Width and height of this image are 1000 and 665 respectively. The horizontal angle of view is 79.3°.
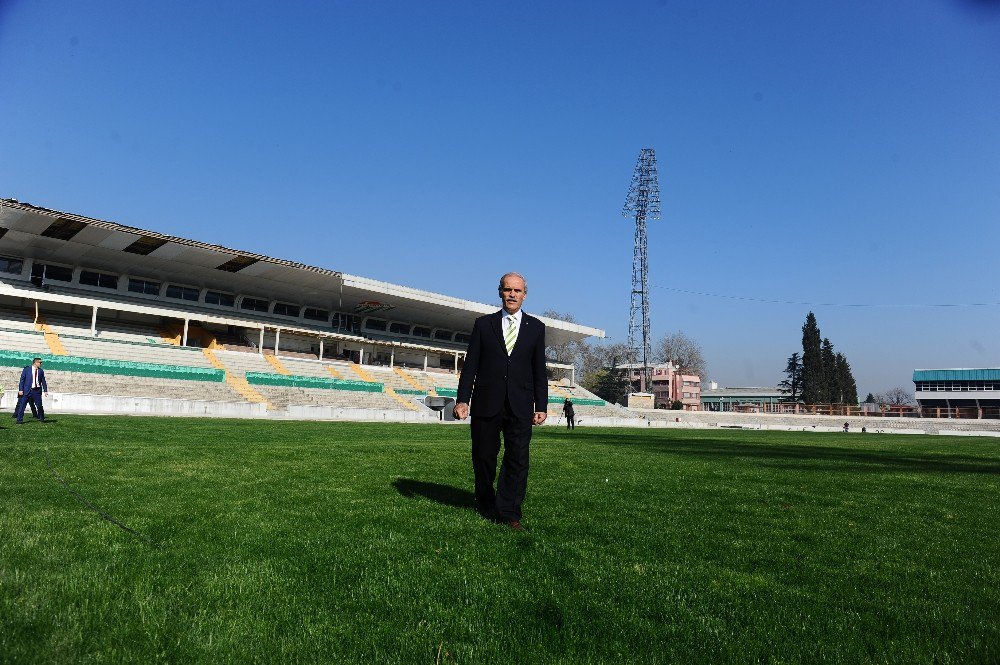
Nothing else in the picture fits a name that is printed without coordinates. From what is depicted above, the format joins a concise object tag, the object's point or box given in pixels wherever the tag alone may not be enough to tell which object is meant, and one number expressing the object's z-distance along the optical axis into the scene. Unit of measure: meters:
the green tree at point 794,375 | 106.94
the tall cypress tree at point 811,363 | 85.12
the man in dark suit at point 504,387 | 4.96
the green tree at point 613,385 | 88.38
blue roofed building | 83.62
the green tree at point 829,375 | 88.25
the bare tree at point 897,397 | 146.00
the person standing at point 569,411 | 32.00
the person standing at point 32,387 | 16.08
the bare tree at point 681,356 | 112.06
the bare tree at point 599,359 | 100.50
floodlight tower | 78.06
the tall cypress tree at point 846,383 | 99.25
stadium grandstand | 33.91
